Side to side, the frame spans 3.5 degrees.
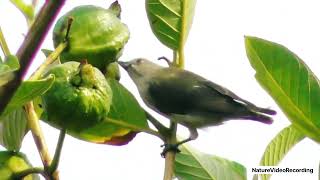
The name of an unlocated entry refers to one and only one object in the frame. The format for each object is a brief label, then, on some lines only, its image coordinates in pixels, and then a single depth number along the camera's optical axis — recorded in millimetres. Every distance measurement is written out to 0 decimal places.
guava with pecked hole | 2987
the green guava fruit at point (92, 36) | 3035
